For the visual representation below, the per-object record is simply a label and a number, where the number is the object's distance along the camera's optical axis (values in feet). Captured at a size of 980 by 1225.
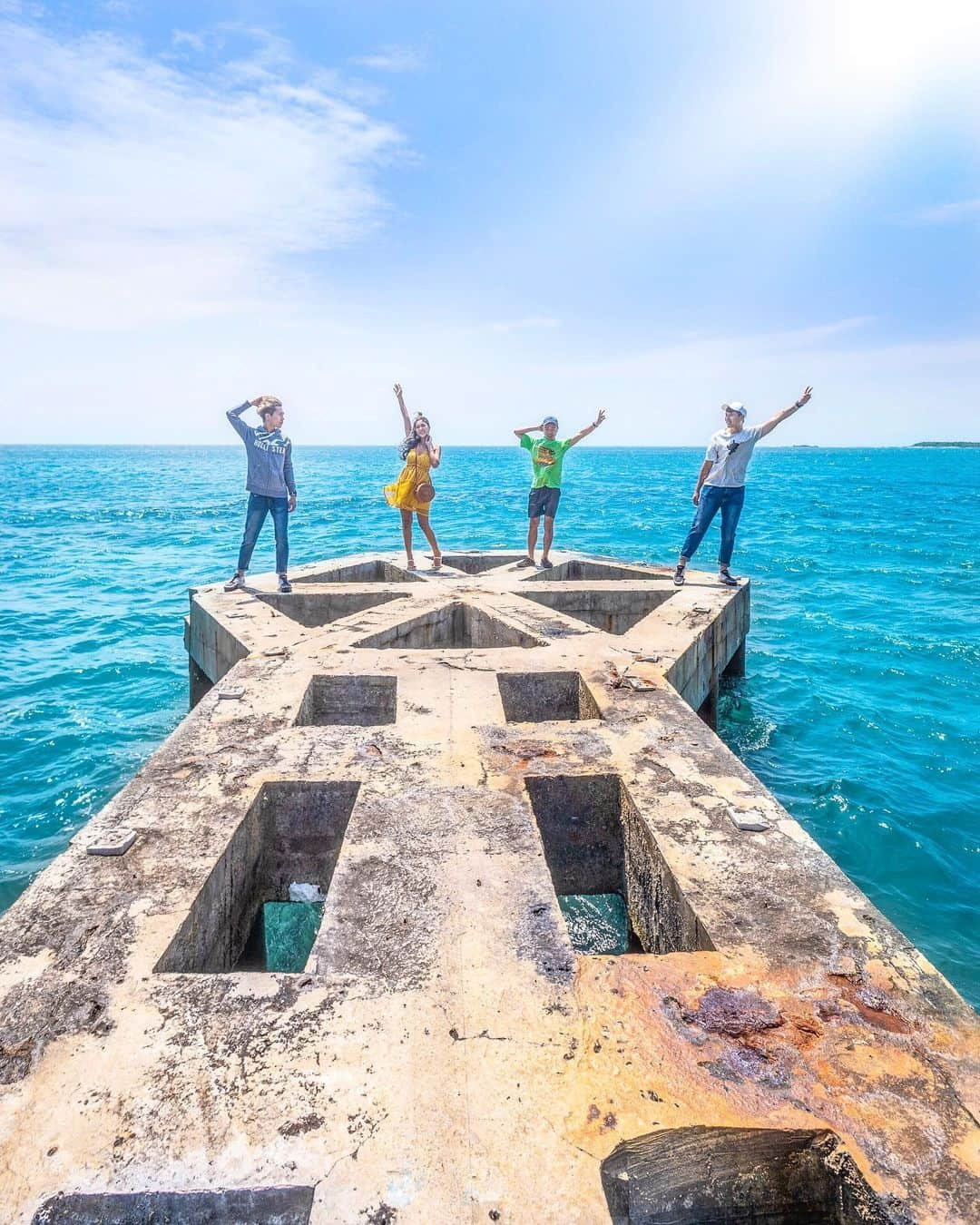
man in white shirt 24.56
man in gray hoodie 22.98
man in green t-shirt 27.14
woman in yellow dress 26.48
